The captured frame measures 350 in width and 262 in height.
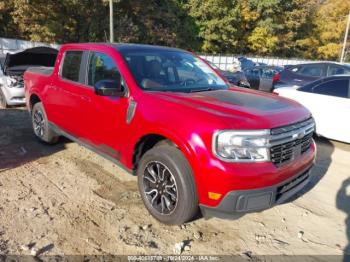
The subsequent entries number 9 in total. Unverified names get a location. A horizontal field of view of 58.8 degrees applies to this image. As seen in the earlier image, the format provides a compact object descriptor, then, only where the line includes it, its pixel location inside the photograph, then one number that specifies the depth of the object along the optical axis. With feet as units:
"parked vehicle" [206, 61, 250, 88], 39.48
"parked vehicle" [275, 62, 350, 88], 32.02
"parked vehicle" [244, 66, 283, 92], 42.17
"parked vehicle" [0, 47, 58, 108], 27.91
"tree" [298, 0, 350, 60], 137.69
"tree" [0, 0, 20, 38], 81.41
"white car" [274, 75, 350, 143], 20.43
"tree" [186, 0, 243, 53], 108.17
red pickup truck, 9.17
